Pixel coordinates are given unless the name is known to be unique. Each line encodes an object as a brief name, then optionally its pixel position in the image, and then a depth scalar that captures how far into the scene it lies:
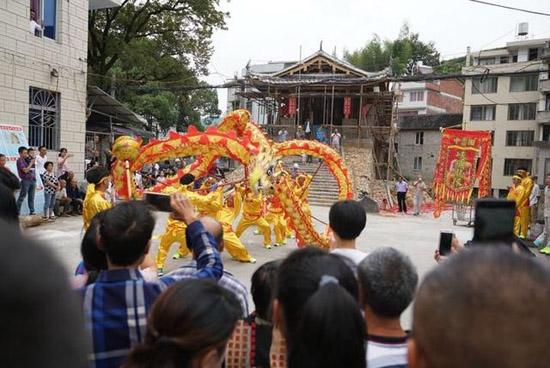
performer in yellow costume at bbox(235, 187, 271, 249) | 7.80
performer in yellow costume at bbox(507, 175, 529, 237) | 9.65
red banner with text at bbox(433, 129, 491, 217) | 12.59
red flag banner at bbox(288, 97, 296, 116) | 23.91
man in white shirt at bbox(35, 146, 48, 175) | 9.64
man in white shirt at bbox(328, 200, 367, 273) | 2.92
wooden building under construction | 23.16
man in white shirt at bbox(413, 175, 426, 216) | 16.00
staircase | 17.78
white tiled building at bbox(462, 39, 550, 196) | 24.97
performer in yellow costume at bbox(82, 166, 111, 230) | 4.48
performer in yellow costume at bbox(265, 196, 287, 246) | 8.88
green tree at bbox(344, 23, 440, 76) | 35.62
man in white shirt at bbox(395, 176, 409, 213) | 16.28
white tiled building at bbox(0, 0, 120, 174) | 9.80
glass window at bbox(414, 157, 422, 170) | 29.62
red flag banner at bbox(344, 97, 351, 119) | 23.23
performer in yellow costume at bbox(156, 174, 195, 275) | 6.74
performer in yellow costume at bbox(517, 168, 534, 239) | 9.67
